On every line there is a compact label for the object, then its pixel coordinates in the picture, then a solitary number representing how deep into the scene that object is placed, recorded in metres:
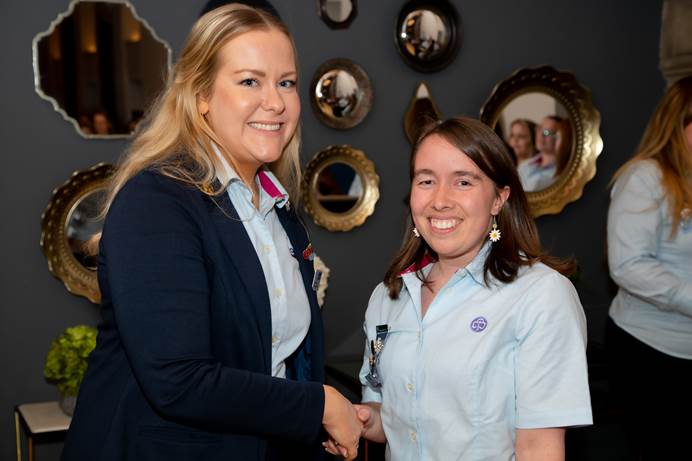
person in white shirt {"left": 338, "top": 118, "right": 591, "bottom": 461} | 1.52
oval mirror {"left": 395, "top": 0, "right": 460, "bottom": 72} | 3.61
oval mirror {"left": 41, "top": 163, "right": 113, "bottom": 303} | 3.10
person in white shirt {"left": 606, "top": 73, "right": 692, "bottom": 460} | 2.66
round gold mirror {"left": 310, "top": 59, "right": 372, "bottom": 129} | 3.49
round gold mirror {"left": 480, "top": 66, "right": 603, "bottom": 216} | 3.84
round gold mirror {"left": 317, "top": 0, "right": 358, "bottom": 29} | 3.49
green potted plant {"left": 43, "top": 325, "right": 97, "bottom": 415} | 2.86
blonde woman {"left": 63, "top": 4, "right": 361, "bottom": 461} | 1.34
